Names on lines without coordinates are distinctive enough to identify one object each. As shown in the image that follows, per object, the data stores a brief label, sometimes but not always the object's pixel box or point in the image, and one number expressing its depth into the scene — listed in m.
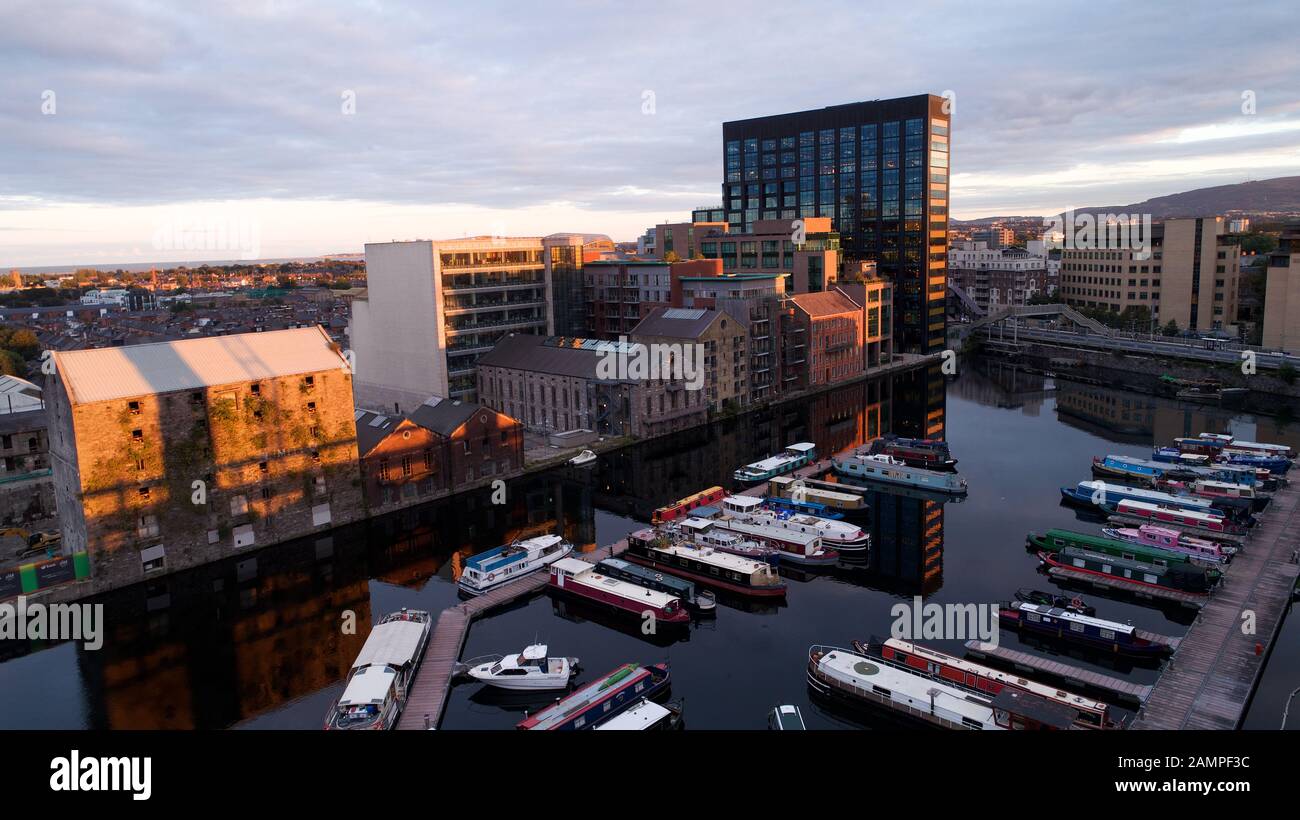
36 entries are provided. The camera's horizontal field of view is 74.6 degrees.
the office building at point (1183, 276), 114.56
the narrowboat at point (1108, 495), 50.97
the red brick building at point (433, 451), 52.34
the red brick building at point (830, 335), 90.88
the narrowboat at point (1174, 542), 42.00
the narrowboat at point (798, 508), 51.59
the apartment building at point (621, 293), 91.88
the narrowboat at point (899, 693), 29.19
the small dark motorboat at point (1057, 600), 37.38
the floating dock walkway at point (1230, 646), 29.03
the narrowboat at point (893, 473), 55.75
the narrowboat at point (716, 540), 45.00
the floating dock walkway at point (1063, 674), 31.00
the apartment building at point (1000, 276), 146.75
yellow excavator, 46.62
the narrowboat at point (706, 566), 41.12
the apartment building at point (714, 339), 75.19
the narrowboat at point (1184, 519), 45.69
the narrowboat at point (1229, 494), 49.81
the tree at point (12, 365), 94.06
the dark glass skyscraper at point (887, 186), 112.00
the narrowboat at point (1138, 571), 39.00
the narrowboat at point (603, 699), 28.94
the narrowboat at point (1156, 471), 54.47
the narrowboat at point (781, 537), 44.84
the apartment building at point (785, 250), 102.88
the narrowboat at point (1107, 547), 41.78
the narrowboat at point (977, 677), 28.33
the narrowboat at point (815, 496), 52.47
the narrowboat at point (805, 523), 46.09
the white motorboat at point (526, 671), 32.75
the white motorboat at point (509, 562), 41.75
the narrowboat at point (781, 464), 59.56
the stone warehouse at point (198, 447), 41.31
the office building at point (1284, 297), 92.44
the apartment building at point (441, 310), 76.38
